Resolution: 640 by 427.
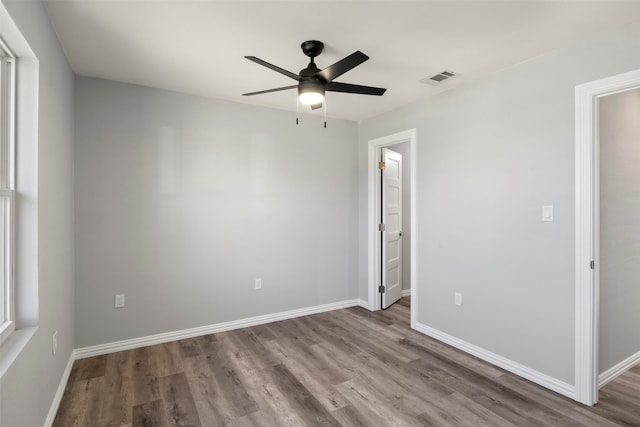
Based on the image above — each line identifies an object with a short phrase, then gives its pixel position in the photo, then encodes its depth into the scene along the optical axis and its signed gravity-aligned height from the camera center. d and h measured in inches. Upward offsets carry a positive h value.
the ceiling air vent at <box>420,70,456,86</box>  112.0 +46.7
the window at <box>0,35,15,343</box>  64.7 +5.9
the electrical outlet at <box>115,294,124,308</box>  121.0 -32.1
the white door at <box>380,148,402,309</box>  170.1 -8.5
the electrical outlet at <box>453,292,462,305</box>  124.6 -32.9
